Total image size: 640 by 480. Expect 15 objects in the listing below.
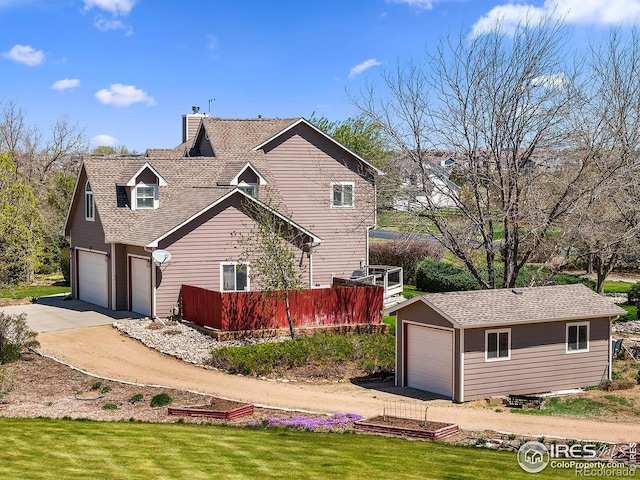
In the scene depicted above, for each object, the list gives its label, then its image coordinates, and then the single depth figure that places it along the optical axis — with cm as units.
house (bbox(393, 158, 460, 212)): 3167
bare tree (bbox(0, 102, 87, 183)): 6134
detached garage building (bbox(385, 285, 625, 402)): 2505
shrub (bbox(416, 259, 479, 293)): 4462
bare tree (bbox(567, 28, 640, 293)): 3103
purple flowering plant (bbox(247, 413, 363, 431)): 1967
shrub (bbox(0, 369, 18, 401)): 2283
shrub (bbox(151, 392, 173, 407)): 2170
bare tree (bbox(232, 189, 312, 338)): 3105
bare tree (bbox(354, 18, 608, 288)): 3083
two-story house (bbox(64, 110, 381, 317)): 3366
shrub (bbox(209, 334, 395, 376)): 2731
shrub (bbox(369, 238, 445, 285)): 5153
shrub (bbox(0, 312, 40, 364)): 2717
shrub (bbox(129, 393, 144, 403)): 2220
